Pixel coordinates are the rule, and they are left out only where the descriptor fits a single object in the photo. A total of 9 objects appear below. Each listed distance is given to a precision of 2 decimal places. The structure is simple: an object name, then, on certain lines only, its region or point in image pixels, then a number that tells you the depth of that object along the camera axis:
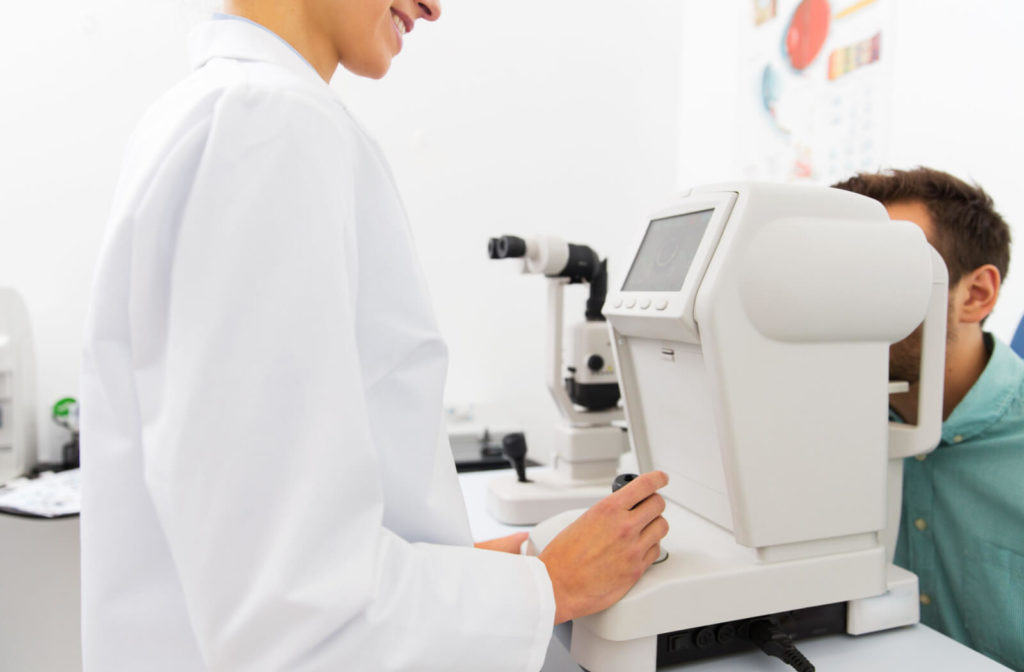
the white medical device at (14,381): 1.72
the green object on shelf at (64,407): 1.88
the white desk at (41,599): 1.41
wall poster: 1.65
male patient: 0.87
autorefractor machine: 0.64
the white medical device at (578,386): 1.30
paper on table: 1.44
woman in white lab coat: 0.44
